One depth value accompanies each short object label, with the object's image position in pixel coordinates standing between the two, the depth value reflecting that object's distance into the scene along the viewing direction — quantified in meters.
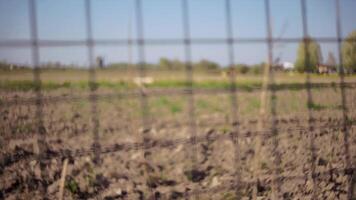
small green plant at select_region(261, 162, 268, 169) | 2.46
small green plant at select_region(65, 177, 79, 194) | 2.14
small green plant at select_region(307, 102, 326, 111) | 3.73
